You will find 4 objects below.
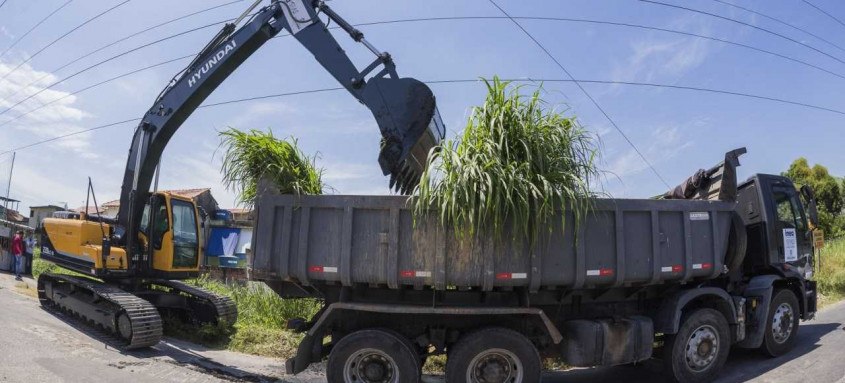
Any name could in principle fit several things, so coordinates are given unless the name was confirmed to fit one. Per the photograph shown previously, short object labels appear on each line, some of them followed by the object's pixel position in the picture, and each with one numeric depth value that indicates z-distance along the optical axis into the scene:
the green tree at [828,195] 22.06
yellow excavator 6.75
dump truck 4.70
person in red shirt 14.55
